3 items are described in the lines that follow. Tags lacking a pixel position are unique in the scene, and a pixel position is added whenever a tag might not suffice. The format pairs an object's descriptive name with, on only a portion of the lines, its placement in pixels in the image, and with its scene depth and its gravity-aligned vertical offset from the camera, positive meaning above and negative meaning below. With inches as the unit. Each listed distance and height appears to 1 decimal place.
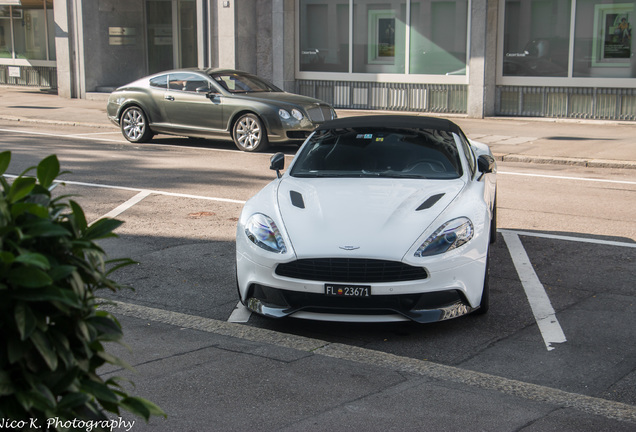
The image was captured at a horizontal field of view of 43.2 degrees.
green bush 89.7 -27.6
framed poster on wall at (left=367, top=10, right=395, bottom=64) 909.2 +38.5
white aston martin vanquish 221.5 -48.9
